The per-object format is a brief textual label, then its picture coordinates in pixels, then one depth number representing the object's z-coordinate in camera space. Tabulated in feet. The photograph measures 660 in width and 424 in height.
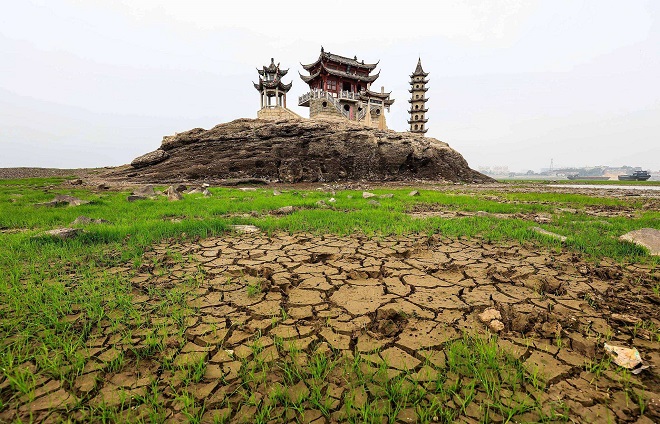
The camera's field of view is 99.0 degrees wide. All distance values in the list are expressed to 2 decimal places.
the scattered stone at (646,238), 10.99
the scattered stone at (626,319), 6.38
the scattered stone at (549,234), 12.97
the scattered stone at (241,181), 50.96
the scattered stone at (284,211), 20.54
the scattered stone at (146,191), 30.81
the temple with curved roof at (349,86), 104.83
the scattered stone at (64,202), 22.06
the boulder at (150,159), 56.80
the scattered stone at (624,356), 4.99
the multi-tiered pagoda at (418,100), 133.39
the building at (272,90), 92.84
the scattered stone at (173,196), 26.16
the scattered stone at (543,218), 17.72
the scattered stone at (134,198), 25.76
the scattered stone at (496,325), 6.15
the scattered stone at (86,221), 15.57
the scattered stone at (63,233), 12.24
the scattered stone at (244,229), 15.19
